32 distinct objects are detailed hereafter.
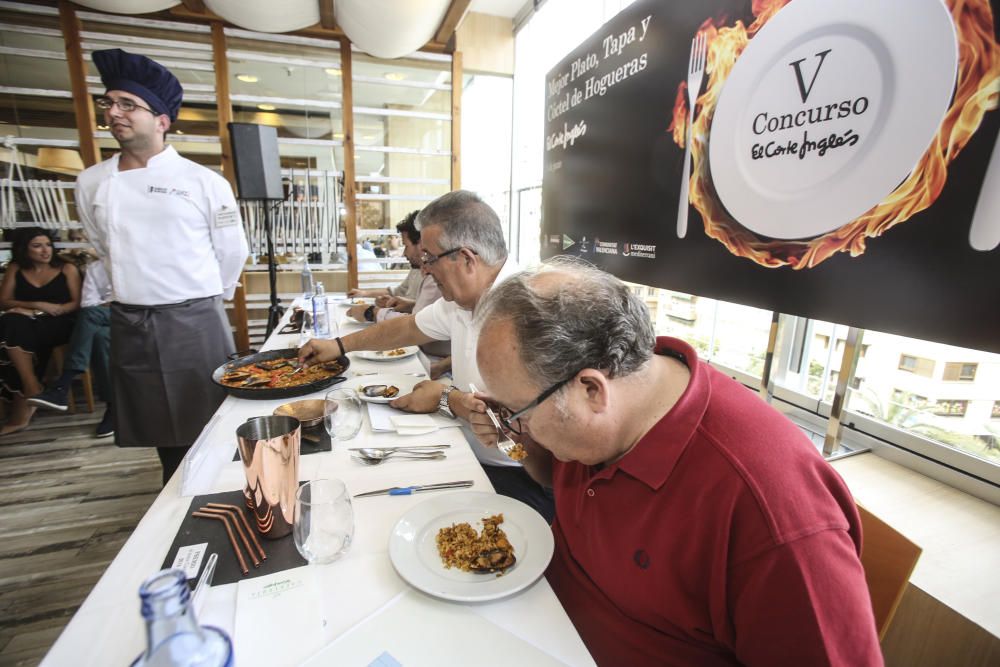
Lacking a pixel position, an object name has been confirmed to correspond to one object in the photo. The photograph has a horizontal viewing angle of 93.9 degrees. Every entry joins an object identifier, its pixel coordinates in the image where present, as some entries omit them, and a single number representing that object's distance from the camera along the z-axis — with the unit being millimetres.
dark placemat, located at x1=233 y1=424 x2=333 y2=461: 1236
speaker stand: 3945
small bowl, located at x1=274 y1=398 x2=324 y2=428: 1363
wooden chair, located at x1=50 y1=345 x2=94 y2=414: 3668
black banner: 968
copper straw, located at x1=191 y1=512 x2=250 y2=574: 804
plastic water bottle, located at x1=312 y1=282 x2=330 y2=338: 2412
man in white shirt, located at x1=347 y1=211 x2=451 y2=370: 2612
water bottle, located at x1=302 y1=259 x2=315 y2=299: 3488
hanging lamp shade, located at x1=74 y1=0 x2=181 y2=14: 3469
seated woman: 3357
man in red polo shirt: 619
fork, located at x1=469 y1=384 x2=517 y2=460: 1009
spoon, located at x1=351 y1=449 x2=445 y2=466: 1174
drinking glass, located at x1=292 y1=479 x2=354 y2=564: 820
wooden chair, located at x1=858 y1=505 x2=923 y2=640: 892
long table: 654
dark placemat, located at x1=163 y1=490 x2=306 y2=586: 797
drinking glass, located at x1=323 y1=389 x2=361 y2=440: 1266
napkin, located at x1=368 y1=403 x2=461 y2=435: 1346
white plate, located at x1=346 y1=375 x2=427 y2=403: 1633
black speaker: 3854
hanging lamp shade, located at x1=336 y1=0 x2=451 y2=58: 3469
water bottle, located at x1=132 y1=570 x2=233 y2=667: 447
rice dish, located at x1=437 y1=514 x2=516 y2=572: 810
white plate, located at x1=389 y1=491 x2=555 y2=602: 751
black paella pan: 1483
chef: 1996
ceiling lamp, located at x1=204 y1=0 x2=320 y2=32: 3514
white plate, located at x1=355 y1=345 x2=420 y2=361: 2061
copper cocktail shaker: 858
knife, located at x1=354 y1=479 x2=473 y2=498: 1036
